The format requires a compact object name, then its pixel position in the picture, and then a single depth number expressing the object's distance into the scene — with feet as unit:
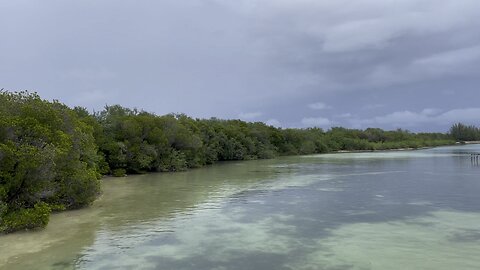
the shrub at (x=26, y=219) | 46.37
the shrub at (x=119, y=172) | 124.88
